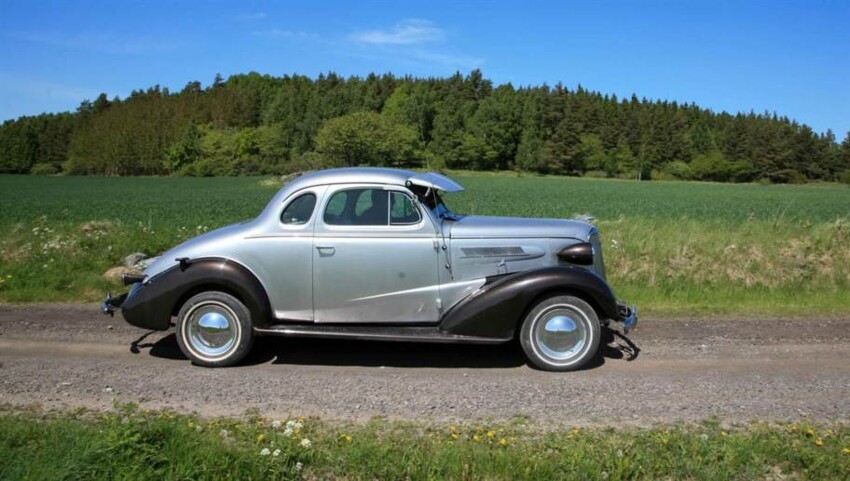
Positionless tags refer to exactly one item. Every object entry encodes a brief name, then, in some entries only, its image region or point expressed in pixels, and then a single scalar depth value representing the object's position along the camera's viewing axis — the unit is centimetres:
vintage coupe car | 640
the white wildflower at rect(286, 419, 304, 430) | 436
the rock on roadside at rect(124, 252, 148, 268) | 1116
